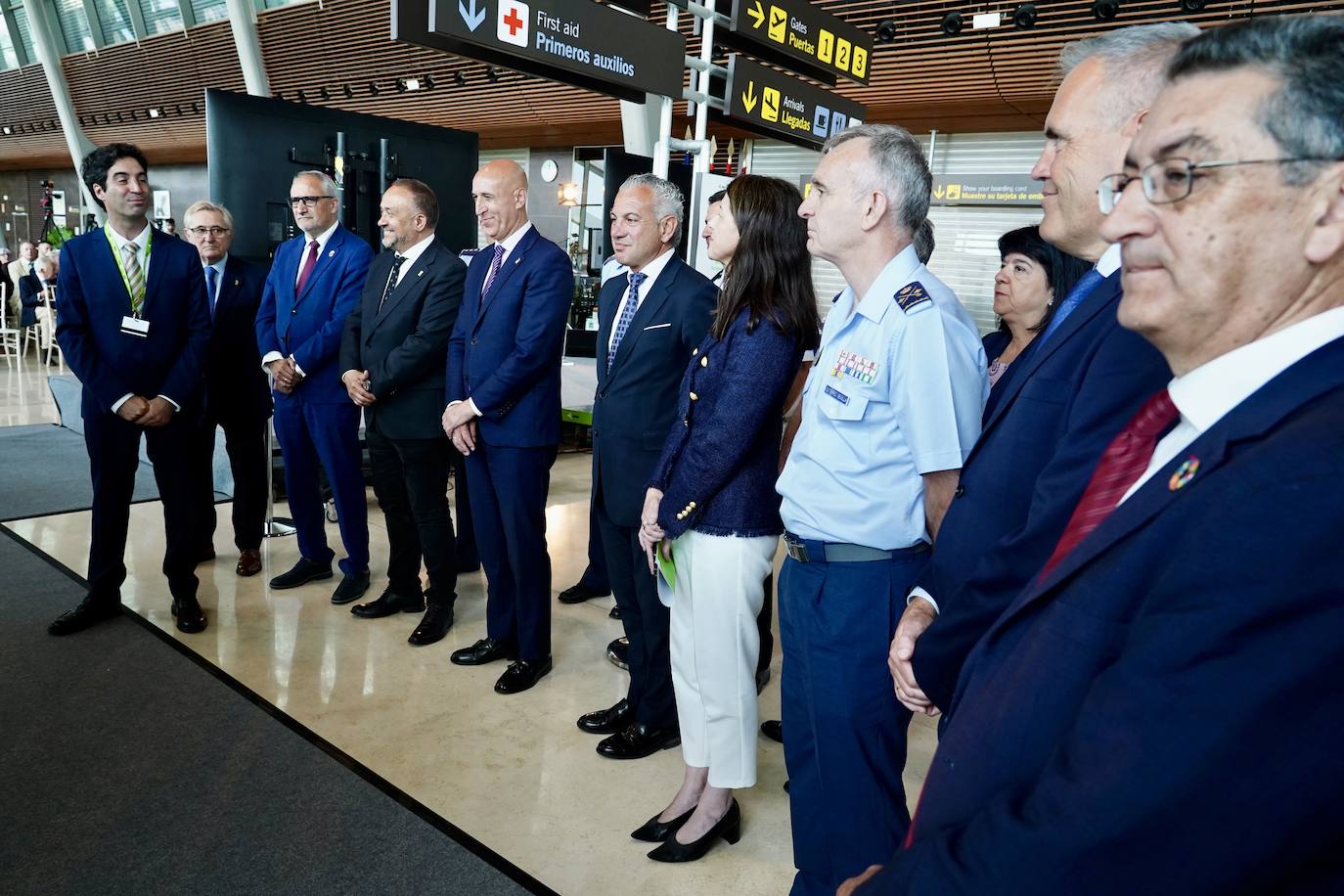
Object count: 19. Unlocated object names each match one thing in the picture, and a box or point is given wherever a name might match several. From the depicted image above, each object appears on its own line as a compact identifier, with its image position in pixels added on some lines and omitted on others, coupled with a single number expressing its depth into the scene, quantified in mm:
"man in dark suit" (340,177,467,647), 3545
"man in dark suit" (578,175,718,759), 2648
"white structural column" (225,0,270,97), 11594
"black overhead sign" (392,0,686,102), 3035
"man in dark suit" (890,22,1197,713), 1026
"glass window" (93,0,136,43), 13406
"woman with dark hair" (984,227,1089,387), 3029
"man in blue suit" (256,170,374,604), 3947
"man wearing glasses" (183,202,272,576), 4293
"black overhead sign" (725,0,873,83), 4852
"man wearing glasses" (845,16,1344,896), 598
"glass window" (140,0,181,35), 12695
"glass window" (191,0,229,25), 12203
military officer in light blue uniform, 1623
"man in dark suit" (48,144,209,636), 3344
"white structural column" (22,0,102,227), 14336
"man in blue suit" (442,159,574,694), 3117
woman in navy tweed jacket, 2066
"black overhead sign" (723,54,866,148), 4926
